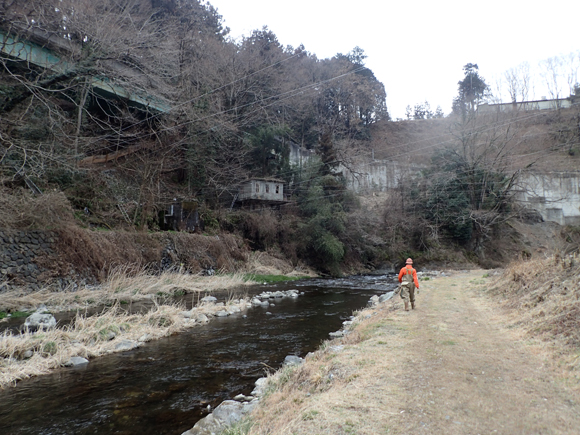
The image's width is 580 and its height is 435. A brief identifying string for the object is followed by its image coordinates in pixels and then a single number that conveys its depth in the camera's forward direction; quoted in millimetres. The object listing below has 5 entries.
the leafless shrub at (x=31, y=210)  14086
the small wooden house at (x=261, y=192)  33188
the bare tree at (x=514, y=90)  55850
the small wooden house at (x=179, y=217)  24641
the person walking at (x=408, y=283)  10180
